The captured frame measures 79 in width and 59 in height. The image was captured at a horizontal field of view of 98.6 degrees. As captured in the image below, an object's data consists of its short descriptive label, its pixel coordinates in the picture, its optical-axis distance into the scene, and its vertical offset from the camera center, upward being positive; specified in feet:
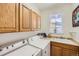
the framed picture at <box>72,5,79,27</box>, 5.20 +1.67
